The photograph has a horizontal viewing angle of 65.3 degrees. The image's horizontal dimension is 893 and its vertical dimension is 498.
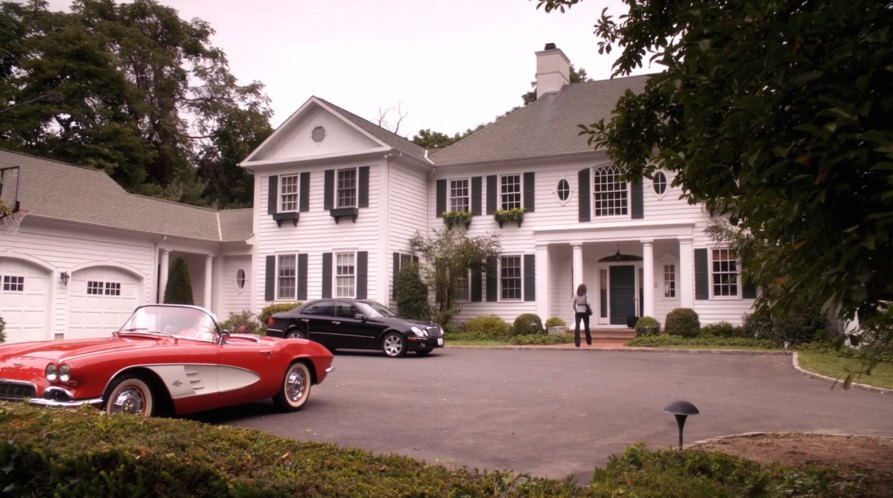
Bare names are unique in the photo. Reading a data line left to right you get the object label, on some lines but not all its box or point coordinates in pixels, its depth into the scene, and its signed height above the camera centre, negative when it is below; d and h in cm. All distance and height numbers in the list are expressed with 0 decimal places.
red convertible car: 634 -72
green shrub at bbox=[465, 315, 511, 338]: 2220 -86
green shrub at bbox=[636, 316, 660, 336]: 2055 -77
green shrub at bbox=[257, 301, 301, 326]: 2327 -33
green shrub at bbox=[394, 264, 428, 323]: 2250 +6
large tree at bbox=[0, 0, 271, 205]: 3634 +1158
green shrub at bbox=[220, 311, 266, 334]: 2373 -88
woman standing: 1916 -26
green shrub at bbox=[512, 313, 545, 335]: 2195 -81
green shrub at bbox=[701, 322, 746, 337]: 2017 -87
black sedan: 1650 -70
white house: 2130 +236
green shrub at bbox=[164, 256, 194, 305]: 2355 +47
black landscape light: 577 -91
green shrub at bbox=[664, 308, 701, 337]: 2016 -67
